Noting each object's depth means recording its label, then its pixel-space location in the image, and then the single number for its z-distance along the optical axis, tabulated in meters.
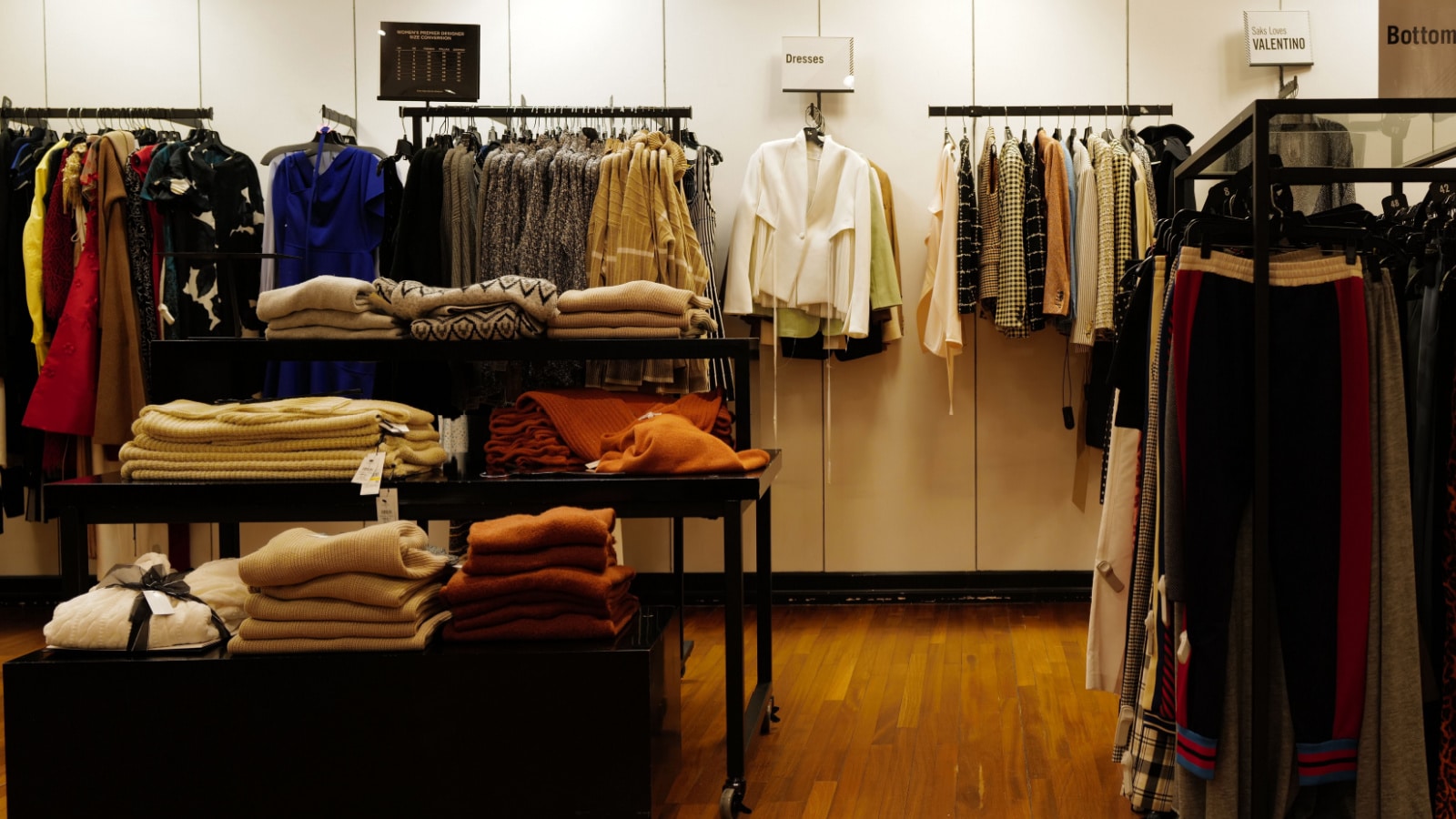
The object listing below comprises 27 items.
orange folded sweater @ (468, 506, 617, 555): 1.99
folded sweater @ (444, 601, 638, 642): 1.99
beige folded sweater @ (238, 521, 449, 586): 1.96
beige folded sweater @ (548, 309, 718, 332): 2.51
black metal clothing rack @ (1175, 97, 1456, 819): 1.69
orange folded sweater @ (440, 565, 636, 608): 1.98
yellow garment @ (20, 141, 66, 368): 3.96
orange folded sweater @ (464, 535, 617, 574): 2.00
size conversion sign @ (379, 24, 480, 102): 3.80
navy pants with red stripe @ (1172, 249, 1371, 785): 1.68
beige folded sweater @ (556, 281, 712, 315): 2.51
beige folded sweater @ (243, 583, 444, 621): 1.98
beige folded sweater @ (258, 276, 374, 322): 2.49
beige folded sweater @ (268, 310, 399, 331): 2.51
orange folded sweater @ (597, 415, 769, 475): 2.23
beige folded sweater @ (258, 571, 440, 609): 1.96
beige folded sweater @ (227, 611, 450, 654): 1.96
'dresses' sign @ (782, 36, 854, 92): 4.14
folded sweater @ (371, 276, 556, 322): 2.48
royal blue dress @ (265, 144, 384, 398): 3.89
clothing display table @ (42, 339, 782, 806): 2.18
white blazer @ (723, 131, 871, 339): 3.96
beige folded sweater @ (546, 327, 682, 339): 2.50
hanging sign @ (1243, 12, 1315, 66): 4.12
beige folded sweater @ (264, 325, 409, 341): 2.51
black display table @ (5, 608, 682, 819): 1.93
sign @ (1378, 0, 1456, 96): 1.80
